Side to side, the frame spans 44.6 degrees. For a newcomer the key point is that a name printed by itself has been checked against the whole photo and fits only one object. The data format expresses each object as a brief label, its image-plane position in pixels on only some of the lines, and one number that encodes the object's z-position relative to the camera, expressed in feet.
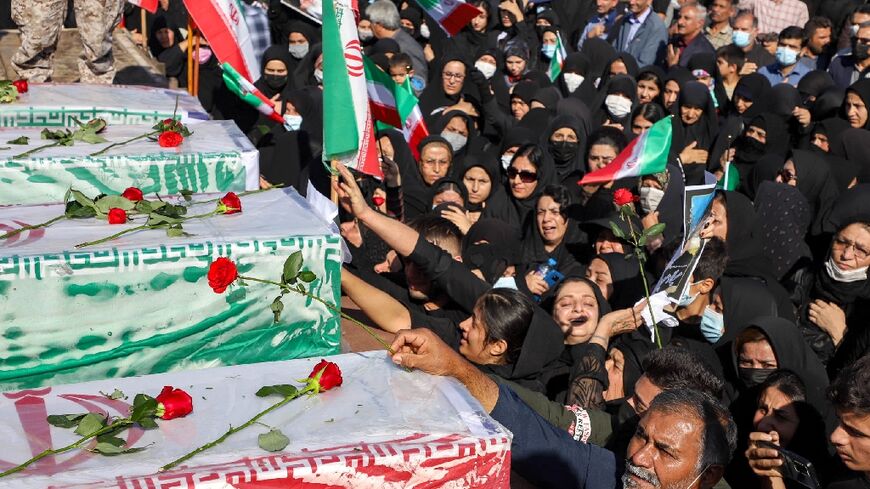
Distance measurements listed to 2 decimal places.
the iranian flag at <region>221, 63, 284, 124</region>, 19.66
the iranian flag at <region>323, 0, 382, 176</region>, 15.25
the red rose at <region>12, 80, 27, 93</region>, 16.87
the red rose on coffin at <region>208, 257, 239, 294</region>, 10.06
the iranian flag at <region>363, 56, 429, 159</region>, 20.94
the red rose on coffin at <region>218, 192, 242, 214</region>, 12.01
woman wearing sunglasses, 21.16
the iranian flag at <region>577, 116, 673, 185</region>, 19.57
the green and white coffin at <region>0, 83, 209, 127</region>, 16.37
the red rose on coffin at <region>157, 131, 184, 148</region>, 14.71
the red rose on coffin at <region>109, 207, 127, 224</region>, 11.46
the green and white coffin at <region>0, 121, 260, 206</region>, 13.60
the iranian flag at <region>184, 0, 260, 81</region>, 18.94
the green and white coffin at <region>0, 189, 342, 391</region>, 10.41
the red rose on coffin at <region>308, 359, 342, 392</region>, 8.48
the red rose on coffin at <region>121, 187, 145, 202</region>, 12.16
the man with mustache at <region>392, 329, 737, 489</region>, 8.87
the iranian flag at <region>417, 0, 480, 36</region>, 25.52
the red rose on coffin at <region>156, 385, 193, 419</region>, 7.93
